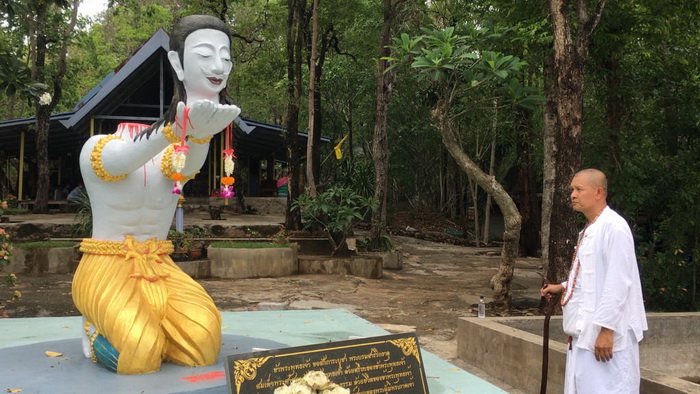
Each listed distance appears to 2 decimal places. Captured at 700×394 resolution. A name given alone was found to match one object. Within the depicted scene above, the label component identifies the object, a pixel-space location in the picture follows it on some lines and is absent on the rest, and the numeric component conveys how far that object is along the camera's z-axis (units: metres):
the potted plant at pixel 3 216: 6.92
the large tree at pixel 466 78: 7.27
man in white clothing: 3.43
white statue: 3.87
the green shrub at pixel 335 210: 11.93
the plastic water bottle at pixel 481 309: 7.02
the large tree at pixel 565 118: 6.88
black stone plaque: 2.91
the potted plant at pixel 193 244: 11.34
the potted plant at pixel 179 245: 11.20
